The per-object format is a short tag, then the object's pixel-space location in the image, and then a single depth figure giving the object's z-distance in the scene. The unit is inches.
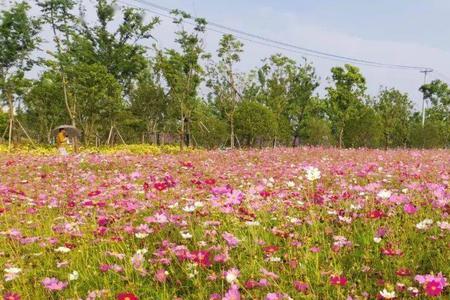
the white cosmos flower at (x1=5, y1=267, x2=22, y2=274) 106.3
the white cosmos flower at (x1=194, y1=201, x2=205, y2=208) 134.4
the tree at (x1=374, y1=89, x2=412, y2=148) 1894.7
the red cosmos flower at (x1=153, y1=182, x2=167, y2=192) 133.9
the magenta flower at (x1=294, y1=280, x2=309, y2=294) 91.6
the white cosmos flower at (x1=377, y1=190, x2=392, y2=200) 122.6
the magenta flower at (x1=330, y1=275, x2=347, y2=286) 84.2
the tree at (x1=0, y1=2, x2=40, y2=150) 1052.5
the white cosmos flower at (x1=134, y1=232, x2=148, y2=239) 119.3
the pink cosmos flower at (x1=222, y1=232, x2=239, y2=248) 110.8
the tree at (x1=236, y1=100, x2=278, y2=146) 1237.7
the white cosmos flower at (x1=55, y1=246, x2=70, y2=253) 121.7
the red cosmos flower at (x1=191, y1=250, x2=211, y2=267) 103.6
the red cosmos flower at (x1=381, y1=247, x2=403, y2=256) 102.6
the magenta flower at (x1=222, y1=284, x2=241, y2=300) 81.1
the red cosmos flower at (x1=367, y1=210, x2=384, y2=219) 125.1
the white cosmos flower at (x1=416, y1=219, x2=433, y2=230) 115.1
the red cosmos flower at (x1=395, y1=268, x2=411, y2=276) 94.7
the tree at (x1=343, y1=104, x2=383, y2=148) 1619.1
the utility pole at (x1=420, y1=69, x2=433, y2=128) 2163.0
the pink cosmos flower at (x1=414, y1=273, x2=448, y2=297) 79.7
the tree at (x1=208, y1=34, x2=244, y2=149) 1427.2
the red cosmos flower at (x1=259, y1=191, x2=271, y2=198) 157.0
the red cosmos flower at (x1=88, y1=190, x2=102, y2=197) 155.3
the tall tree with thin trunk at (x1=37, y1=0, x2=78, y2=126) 1136.2
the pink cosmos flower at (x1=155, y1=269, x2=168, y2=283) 101.5
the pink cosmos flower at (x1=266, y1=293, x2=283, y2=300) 82.6
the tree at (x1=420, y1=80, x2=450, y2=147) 1968.5
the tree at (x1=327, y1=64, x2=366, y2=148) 1566.2
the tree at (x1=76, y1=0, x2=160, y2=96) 1352.1
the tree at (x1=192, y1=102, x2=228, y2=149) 1604.3
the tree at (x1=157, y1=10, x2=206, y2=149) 1299.2
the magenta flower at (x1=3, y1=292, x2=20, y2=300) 94.9
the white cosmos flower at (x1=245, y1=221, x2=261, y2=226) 124.5
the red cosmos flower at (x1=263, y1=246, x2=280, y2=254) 107.1
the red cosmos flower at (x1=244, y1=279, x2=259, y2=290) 93.2
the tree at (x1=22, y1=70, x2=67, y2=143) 1391.5
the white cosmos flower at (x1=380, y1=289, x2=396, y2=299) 81.5
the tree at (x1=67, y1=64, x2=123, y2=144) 1134.4
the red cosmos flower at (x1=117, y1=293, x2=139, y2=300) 83.1
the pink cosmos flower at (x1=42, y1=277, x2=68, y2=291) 97.9
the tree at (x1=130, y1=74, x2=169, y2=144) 1619.1
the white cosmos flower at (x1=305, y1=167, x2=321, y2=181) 114.1
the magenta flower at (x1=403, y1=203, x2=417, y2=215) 119.5
